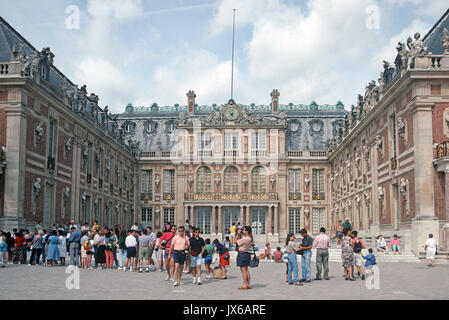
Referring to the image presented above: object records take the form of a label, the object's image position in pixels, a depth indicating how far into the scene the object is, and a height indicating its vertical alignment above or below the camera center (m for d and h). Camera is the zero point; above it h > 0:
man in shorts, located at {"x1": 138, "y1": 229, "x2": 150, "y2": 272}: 17.91 -0.99
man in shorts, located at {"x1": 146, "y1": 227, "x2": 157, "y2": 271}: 18.20 -1.04
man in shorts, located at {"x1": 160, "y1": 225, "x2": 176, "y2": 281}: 14.48 -1.04
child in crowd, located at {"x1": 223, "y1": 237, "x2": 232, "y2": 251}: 31.31 -1.71
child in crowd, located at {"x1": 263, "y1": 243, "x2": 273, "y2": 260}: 26.43 -1.87
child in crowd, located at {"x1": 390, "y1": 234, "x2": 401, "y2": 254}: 24.17 -1.34
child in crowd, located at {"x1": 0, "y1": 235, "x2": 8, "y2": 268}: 18.55 -1.18
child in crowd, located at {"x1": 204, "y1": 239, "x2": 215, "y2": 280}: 17.06 -1.33
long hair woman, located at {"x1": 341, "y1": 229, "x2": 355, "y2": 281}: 15.48 -1.14
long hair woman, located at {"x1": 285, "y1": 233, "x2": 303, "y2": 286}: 14.03 -1.14
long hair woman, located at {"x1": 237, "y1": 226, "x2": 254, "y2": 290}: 12.83 -1.03
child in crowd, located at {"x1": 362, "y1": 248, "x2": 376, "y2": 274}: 15.82 -1.35
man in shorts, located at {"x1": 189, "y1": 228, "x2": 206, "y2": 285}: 14.41 -1.12
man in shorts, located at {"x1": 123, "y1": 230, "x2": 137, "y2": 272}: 17.92 -1.03
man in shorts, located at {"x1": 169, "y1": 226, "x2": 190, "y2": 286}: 13.75 -0.88
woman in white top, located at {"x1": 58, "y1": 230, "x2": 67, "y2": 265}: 20.17 -1.11
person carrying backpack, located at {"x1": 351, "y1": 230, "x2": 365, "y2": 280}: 15.97 -1.00
